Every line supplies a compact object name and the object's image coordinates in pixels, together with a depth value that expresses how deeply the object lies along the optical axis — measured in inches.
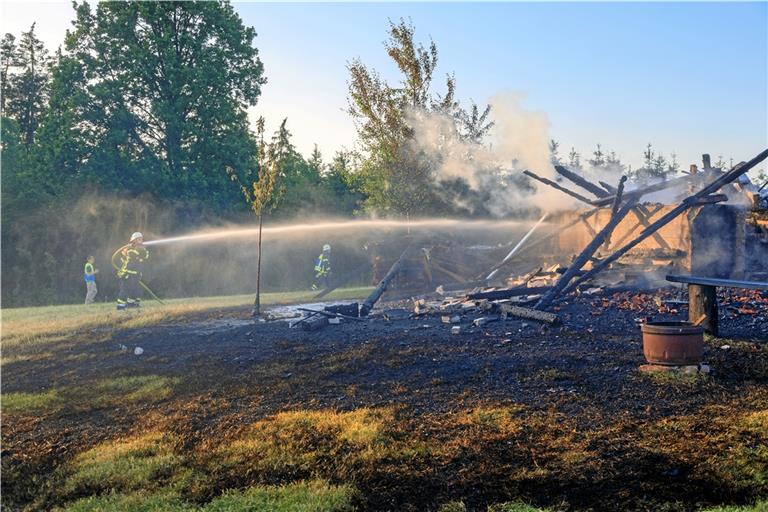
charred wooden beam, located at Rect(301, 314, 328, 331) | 462.3
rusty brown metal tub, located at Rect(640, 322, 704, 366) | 272.8
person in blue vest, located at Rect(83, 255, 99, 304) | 786.8
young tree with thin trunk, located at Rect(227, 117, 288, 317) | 585.6
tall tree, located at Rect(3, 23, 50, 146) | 1503.4
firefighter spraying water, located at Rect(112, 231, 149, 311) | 687.1
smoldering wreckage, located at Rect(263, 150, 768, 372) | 358.9
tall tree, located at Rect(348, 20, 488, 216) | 865.5
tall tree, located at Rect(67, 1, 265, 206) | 1229.7
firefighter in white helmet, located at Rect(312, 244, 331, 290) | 908.0
